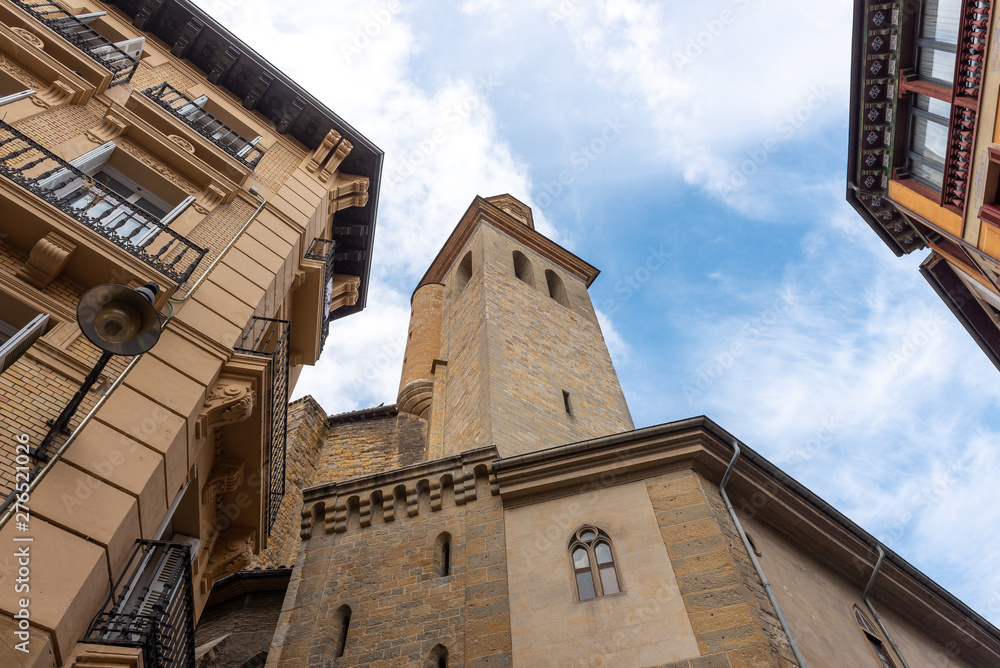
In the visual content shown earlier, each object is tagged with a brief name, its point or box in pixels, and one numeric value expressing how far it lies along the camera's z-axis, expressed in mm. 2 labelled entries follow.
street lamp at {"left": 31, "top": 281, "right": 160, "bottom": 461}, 5340
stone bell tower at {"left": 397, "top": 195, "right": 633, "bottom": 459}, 16938
